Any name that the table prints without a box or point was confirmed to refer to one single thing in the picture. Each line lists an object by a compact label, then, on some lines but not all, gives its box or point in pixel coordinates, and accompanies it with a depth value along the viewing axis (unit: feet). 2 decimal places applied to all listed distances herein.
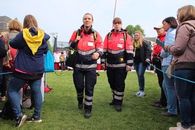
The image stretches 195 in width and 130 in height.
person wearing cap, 13.77
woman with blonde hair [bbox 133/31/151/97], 15.96
